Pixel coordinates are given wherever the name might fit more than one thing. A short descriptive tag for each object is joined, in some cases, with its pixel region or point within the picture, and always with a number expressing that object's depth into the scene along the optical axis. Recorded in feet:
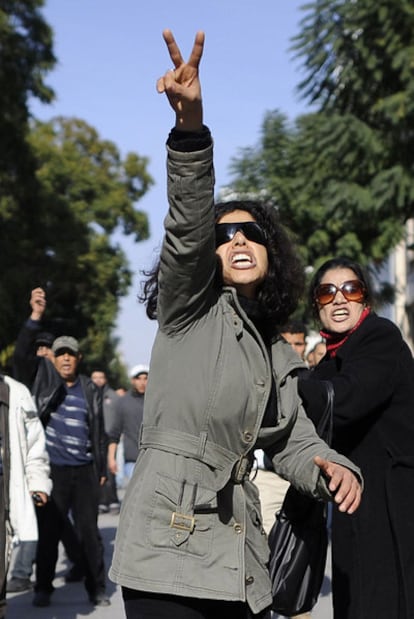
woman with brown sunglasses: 12.84
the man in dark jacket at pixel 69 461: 27.32
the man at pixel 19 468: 19.61
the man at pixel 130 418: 44.09
